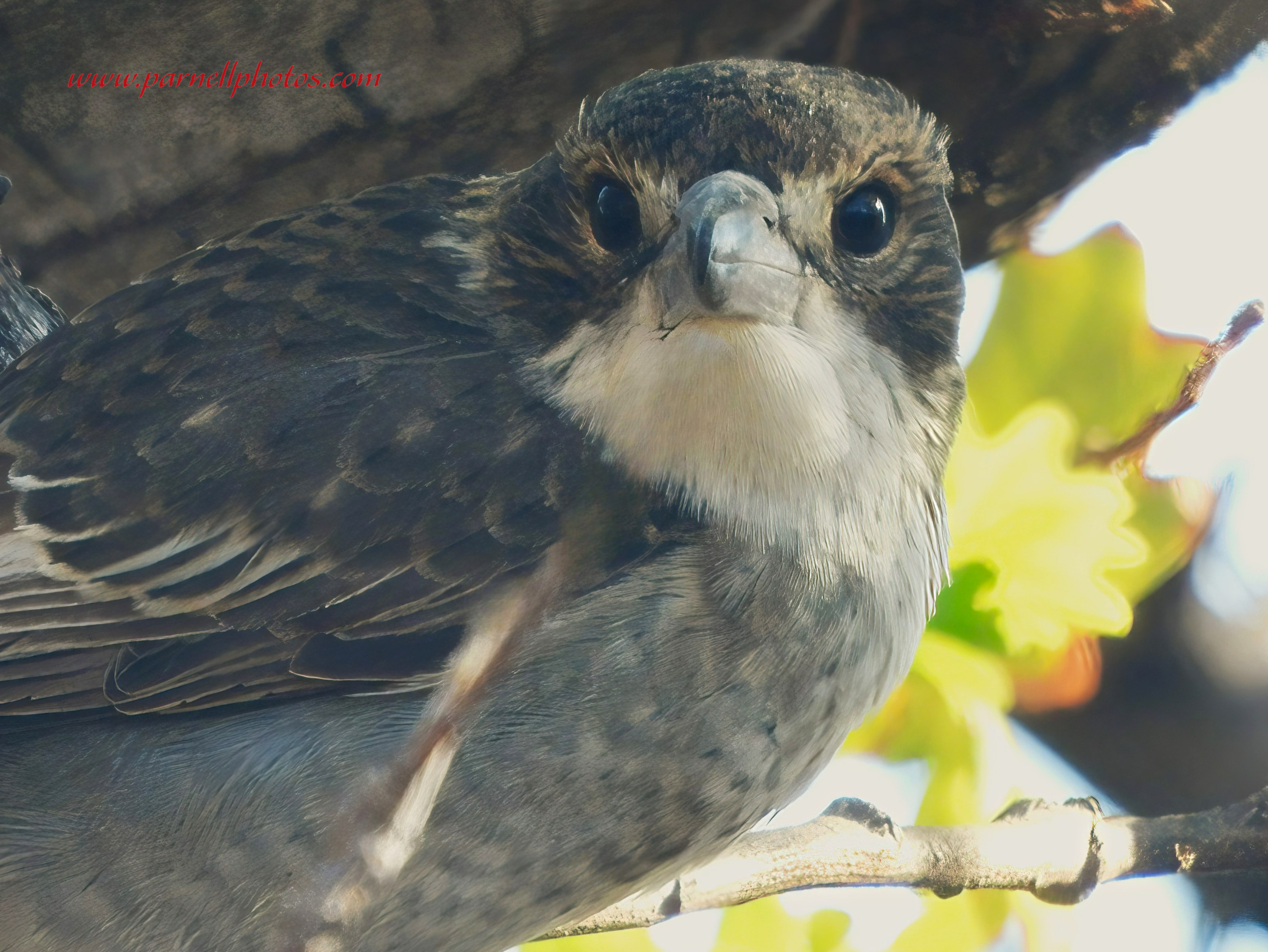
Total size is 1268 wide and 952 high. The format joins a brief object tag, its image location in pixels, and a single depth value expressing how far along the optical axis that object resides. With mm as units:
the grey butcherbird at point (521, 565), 3398
